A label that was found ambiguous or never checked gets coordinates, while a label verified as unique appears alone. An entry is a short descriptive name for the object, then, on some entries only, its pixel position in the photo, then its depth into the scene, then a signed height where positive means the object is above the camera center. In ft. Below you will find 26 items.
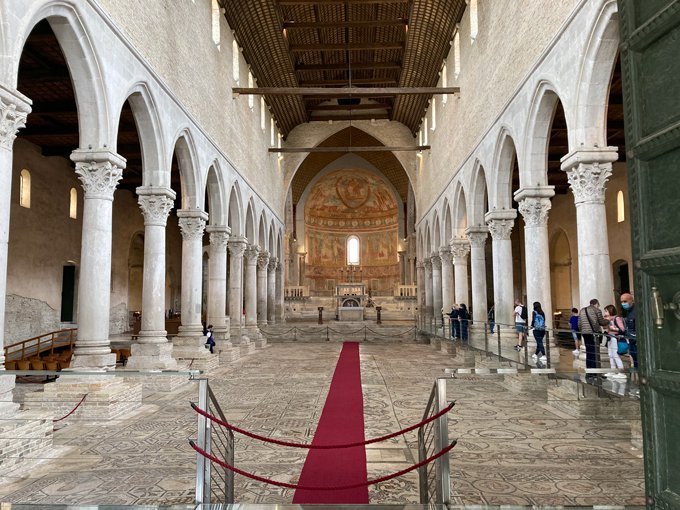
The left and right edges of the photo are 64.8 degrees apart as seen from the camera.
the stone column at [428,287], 102.12 +2.01
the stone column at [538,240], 42.04 +4.42
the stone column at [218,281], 59.52 +2.09
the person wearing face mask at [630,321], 25.92 -1.23
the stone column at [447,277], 81.92 +3.14
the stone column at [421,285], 110.93 +2.56
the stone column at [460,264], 71.77 +4.51
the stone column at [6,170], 21.52 +5.42
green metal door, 8.11 +1.25
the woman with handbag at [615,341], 27.71 -2.42
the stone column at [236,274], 69.67 +3.38
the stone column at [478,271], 62.64 +3.07
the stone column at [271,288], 101.96 +2.12
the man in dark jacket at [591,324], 29.32 -1.54
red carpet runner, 16.20 -6.00
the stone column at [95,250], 31.12 +2.96
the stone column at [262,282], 92.68 +2.99
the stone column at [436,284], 92.09 +2.34
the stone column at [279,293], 109.81 +1.25
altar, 98.53 -0.53
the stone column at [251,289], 78.33 +1.59
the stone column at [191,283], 49.80 +1.59
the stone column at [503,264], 51.72 +3.17
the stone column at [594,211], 31.91 +5.05
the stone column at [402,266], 140.36 +8.34
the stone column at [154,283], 39.58 +1.31
